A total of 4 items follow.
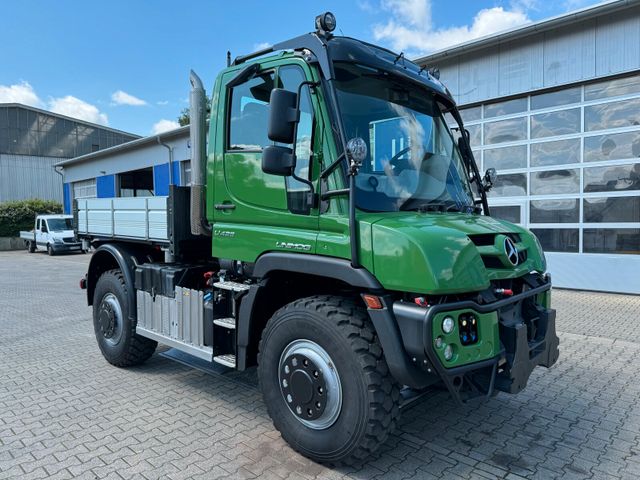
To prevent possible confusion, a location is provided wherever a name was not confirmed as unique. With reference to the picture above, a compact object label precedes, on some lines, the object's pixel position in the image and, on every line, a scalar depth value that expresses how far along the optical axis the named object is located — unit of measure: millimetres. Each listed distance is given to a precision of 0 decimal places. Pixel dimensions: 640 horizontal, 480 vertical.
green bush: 29578
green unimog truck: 2820
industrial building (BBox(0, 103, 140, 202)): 36625
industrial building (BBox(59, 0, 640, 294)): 9617
